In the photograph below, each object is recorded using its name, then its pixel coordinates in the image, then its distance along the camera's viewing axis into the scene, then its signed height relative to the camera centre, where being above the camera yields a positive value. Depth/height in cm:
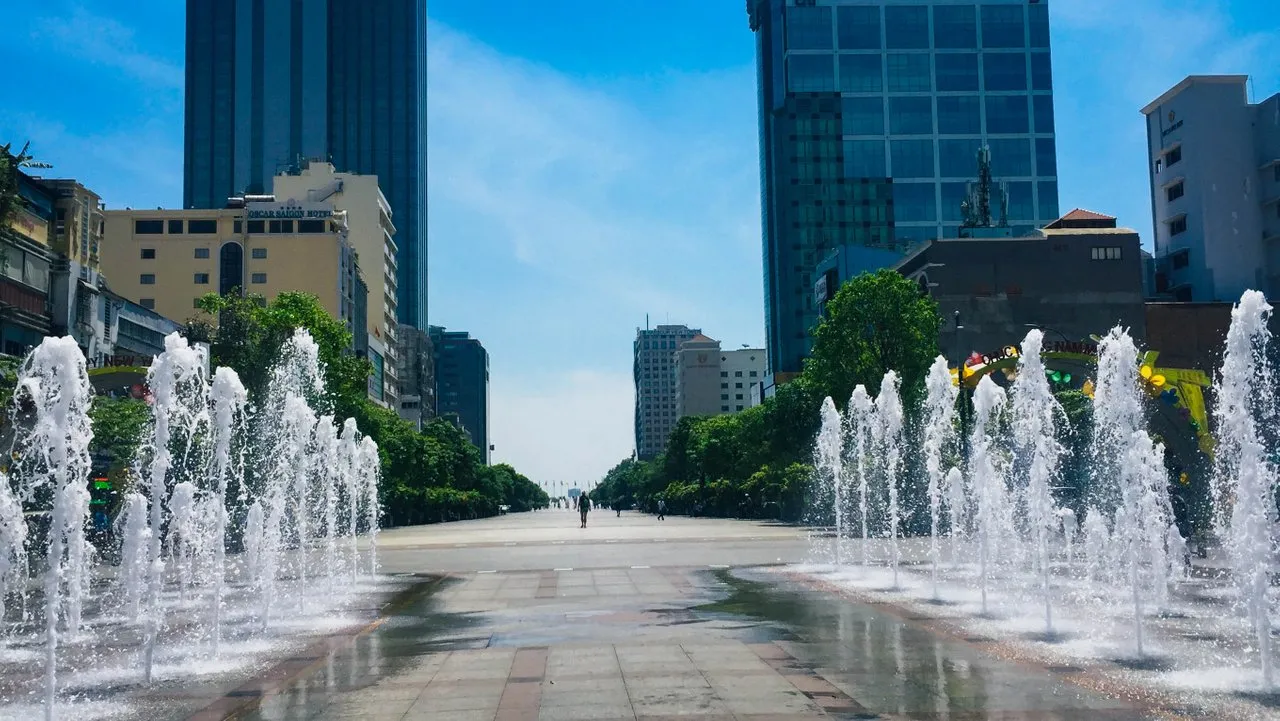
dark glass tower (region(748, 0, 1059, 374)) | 14162 +4290
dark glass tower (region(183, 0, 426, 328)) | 19538 +6229
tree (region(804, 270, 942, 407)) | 5350 +635
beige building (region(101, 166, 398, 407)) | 11006 +2146
